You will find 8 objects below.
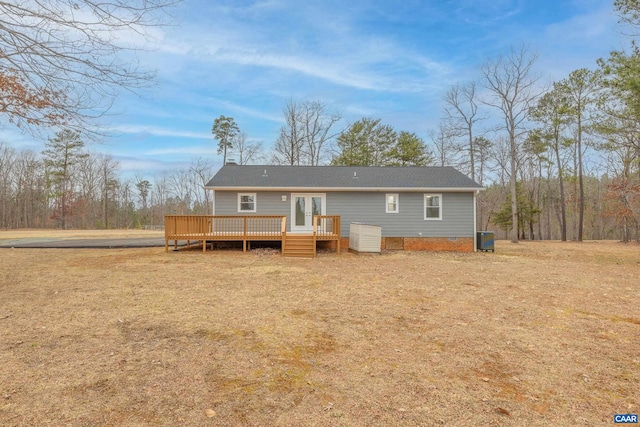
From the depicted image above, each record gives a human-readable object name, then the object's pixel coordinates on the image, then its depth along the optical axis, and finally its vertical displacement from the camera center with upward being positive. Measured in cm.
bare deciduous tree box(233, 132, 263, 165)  3116 +683
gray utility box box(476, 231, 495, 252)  1397 -109
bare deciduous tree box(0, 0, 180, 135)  383 +209
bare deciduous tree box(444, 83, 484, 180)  2342 +820
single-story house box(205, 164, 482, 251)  1378 +44
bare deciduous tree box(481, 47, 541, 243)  1906 +801
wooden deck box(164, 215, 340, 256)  1182 -48
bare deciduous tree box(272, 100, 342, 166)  2822 +758
